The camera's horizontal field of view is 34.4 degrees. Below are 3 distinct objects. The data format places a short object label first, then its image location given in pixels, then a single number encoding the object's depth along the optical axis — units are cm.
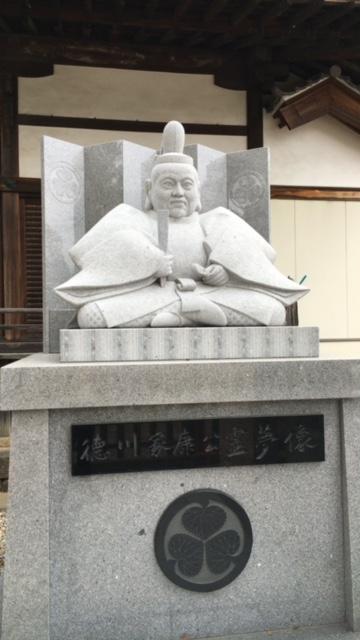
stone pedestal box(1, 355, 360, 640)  246
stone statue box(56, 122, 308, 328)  291
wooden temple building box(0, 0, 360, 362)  555
